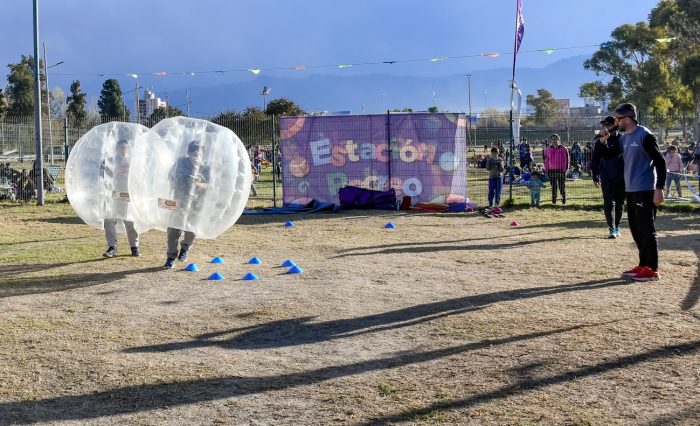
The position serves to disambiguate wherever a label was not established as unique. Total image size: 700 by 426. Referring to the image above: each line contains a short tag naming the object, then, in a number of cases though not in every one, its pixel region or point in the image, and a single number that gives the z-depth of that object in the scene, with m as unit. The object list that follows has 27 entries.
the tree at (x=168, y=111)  62.41
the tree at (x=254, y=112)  49.03
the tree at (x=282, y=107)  50.84
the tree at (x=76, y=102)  65.69
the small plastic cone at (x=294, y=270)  9.61
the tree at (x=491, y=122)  23.90
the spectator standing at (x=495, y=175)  18.14
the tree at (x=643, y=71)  55.34
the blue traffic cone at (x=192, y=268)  9.81
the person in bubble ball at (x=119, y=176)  9.92
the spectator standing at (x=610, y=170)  11.94
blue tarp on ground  18.45
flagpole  19.11
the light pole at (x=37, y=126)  20.92
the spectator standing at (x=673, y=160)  21.19
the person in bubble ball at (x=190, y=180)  8.71
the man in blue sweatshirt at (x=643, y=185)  8.73
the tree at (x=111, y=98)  72.50
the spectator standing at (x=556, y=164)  19.42
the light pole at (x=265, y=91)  55.17
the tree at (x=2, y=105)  50.24
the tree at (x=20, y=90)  56.34
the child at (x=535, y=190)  18.90
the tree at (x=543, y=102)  82.77
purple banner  18.77
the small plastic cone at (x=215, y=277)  9.21
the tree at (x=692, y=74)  45.88
